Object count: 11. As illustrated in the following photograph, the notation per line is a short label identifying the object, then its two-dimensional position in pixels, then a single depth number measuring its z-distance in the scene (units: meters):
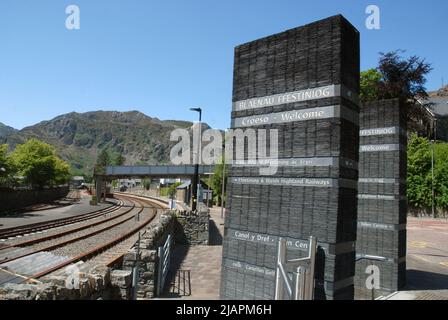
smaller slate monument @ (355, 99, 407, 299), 10.25
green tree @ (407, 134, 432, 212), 43.12
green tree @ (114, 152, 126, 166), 171.62
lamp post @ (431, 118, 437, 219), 41.38
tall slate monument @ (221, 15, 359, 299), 5.85
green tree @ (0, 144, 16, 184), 33.62
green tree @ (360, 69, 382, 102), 40.21
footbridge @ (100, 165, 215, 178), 56.25
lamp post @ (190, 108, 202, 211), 28.88
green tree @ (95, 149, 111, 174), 166.88
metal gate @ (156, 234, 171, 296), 10.23
